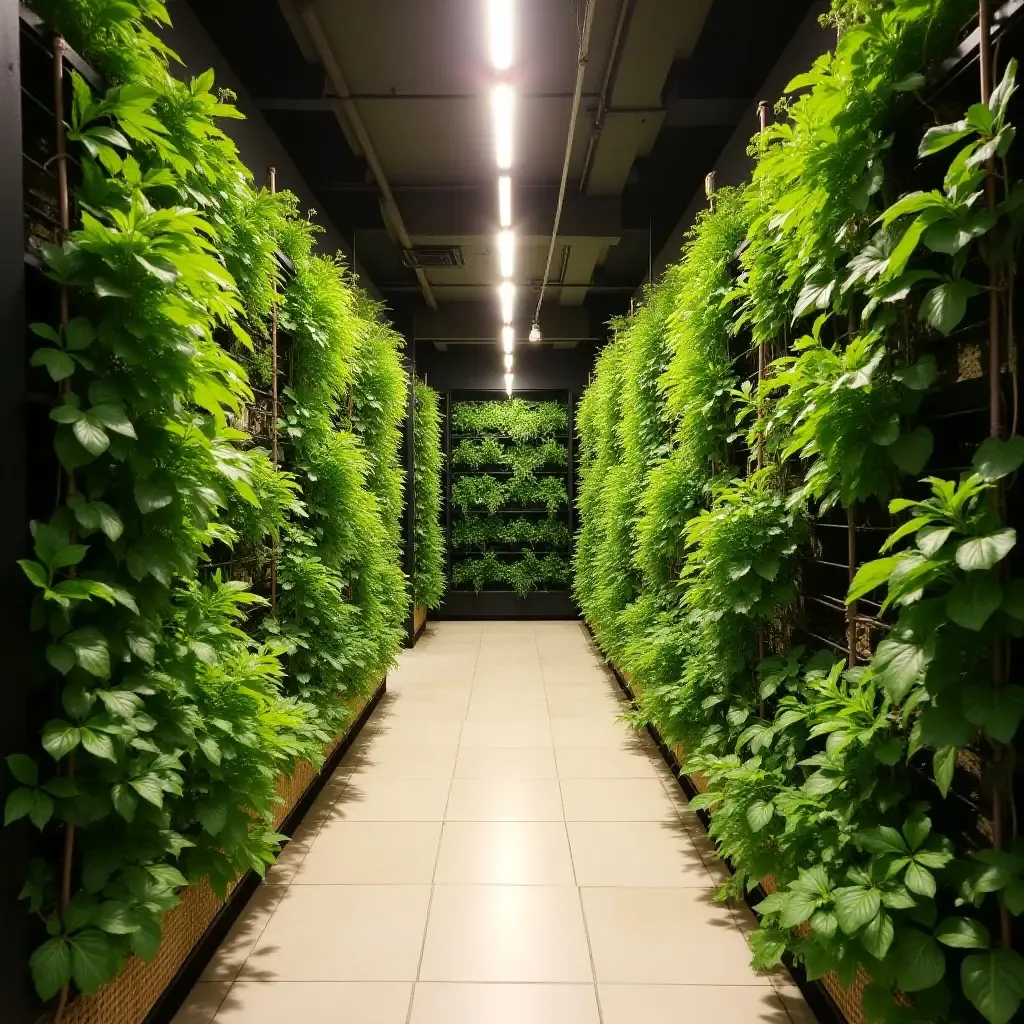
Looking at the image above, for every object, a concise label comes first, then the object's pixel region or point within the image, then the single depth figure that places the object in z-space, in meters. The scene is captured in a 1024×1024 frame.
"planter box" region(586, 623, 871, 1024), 1.91
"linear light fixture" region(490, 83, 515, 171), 3.48
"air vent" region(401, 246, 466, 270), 6.54
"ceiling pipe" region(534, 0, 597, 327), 2.99
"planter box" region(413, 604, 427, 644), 8.41
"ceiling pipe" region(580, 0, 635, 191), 3.46
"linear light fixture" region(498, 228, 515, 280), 5.34
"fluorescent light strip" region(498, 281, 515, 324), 6.42
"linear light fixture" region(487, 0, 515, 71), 2.85
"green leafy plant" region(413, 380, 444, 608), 8.20
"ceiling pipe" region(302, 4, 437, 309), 3.59
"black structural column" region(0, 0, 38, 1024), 1.51
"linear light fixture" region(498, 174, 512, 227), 4.67
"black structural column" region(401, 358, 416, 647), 7.74
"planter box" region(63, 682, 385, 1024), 1.81
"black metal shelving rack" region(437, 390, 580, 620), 10.23
